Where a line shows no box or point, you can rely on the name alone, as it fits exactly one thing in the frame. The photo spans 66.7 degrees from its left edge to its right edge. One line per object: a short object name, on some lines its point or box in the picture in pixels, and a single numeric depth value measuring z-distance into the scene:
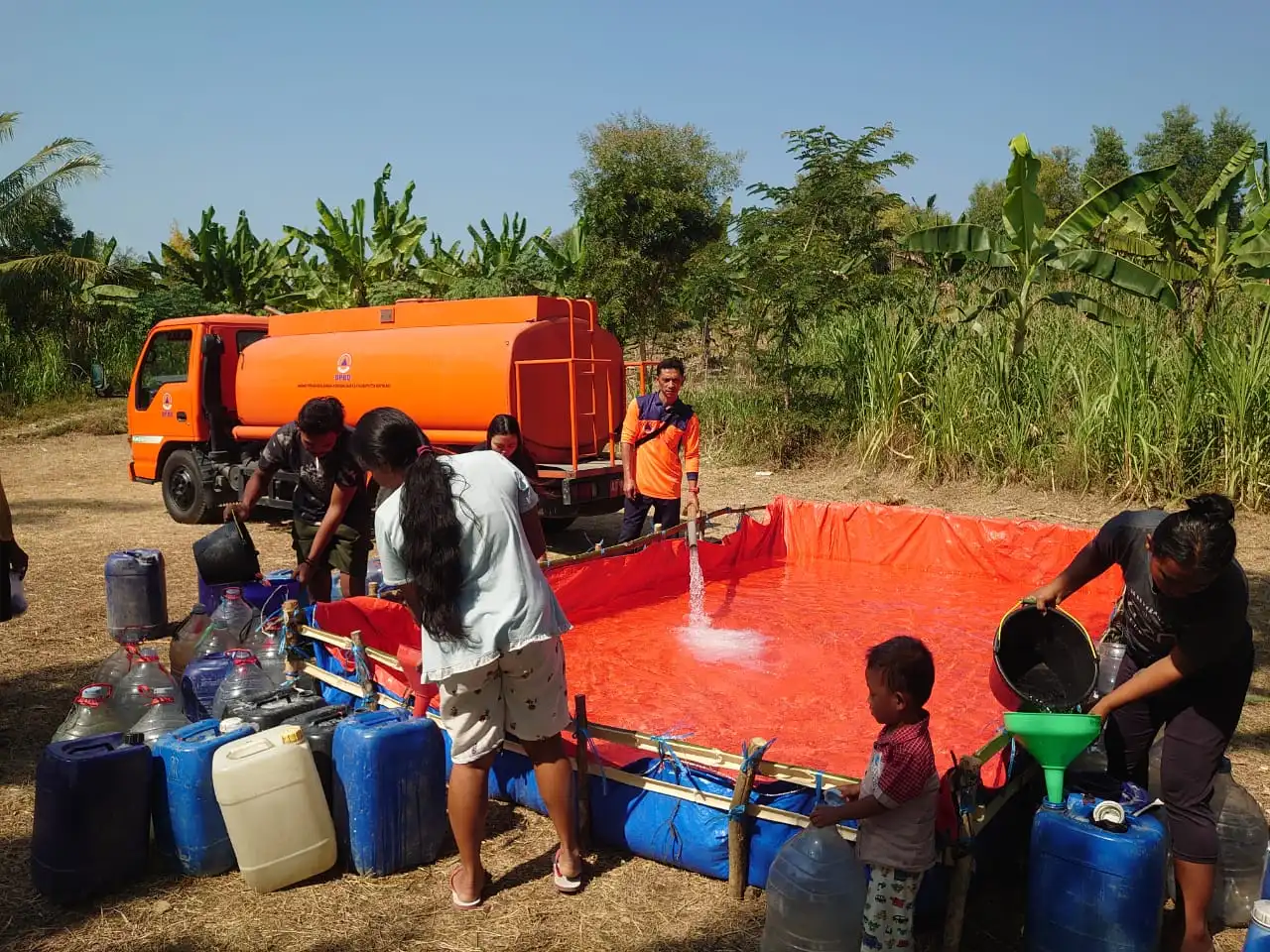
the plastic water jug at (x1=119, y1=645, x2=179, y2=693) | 4.43
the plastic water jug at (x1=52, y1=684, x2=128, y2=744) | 4.04
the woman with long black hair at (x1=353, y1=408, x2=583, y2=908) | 3.00
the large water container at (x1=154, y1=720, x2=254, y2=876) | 3.43
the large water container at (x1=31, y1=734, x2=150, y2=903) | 3.28
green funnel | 2.90
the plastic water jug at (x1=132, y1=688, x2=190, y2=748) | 4.04
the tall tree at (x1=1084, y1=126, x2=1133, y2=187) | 34.88
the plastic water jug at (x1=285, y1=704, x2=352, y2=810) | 3.62
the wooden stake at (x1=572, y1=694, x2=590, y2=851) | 3.62
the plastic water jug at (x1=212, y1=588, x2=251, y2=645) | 5.08
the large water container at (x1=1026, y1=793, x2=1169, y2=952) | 2.75
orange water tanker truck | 8.67
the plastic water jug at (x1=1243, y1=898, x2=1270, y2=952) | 2.43
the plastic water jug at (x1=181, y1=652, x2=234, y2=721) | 4.54
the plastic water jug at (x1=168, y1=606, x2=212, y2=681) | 5.08
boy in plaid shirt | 2.73
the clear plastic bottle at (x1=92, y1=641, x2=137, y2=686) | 4.71
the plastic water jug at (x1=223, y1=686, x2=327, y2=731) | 3.90
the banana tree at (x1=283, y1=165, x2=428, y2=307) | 18.59
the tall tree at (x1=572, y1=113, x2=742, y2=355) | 21.67
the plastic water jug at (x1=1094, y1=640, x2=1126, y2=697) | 3.78
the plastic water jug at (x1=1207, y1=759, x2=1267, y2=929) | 3.16
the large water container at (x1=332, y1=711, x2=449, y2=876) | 3.44
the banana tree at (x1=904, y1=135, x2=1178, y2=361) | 10.96
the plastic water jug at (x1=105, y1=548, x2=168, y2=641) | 5.91
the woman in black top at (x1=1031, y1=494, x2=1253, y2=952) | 2.75
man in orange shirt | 7.06
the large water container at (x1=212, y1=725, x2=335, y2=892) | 3.32
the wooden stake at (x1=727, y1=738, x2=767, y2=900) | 3.23
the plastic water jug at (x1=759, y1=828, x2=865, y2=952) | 2.84
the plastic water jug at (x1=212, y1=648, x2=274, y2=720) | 4.32
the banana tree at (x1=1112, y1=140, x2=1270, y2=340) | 11.95
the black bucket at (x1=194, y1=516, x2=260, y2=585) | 5.59
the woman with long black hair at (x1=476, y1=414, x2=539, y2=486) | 5.92
